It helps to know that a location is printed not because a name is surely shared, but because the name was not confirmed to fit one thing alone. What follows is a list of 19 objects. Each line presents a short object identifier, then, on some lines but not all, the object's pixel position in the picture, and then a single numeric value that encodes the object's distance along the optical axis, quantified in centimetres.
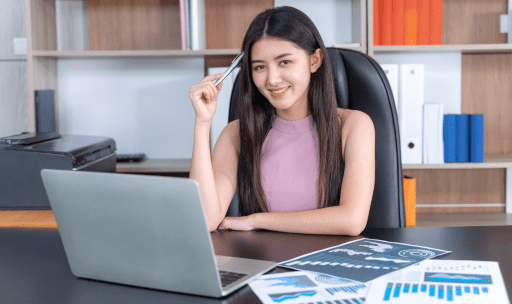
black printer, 137
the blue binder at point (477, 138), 221
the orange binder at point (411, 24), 217
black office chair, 128
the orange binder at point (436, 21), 218
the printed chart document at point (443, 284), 64
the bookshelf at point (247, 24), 244
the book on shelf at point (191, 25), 222
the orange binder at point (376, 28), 221
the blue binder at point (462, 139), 223
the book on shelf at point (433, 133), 218
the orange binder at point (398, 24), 217
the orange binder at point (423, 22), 217
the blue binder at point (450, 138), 223
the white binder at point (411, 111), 216
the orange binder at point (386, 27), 219
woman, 127
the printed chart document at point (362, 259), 74
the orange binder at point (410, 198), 208
